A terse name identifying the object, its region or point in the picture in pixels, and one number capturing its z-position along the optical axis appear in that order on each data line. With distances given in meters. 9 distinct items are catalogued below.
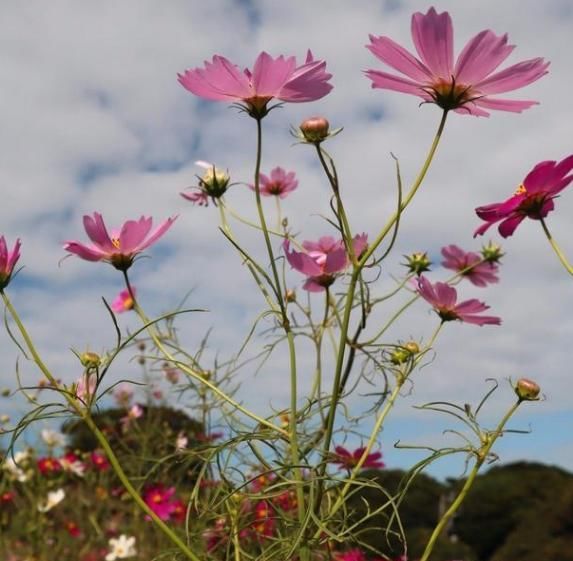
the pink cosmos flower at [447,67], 0.66
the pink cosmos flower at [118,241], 0.78
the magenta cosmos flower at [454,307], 0.99
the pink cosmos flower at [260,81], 0.66
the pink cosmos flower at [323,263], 0.87
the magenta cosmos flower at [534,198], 0.76
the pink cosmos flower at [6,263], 0.73
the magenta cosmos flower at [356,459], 1.11
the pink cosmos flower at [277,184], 1.31
